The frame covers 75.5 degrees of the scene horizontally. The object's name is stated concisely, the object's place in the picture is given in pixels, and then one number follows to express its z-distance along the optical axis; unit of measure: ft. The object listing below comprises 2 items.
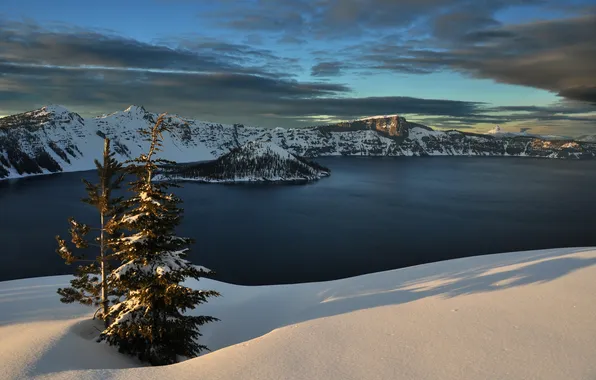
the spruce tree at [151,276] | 51.80
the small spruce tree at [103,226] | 61.62
